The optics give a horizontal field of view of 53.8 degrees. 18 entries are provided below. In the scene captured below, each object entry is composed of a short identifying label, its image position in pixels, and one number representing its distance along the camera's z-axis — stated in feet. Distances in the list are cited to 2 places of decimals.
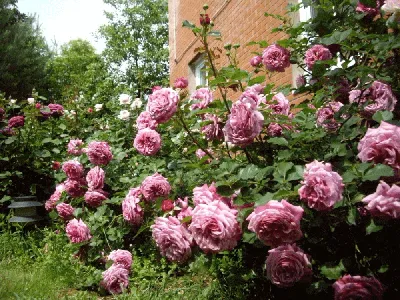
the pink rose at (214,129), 6.77
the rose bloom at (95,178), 10.35
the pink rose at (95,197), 10.28
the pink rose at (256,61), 9.02
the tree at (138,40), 97.76
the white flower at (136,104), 12.79
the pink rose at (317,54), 6.91
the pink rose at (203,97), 7.22
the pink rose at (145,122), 9.46
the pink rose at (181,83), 8.92
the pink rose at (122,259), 8.77
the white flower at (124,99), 13.14
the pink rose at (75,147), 12.72
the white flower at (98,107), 16.19
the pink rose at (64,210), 11.19
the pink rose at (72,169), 10.96
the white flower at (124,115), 12.80
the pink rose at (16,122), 13.98
